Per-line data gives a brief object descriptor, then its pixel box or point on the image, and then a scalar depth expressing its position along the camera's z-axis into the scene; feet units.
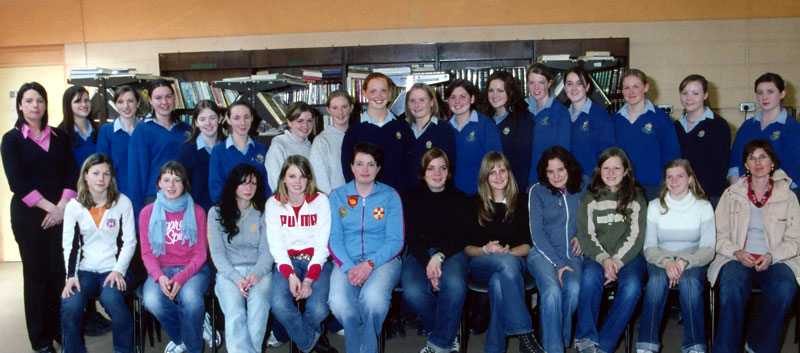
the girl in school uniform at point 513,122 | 11.23
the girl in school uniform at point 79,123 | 11.32
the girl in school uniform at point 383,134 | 11.12
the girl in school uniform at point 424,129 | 11.04
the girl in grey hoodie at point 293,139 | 11.37
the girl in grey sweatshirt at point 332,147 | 11.28
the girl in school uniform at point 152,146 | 11.09
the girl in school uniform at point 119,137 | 11.47
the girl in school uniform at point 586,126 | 11.04
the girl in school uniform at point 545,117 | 11.16
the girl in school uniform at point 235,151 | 10.99
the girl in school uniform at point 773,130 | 10.80
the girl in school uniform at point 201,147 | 11.17
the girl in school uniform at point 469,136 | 11.16
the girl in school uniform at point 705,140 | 11.01
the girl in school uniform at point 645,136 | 10.94
